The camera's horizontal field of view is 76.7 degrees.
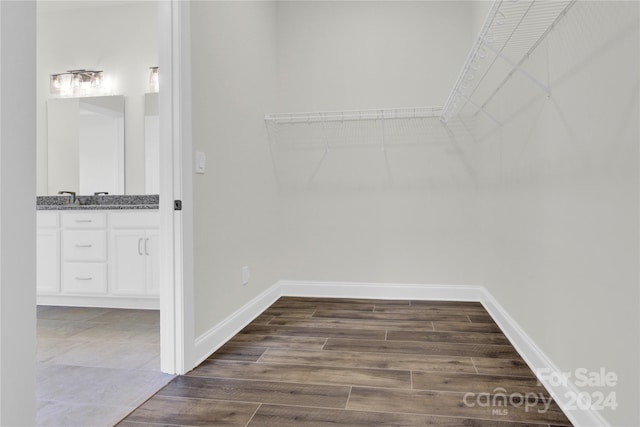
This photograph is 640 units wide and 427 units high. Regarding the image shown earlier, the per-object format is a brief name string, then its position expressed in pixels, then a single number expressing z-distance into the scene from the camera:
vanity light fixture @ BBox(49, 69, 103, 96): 3.94
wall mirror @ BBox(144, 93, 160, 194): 3.79
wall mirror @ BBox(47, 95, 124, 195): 3.87
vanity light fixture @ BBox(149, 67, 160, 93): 3.82
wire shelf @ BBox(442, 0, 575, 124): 1.67
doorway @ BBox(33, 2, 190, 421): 1.92
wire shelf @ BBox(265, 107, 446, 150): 3.36
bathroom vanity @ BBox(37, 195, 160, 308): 3.22
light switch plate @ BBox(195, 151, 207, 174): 2.09
